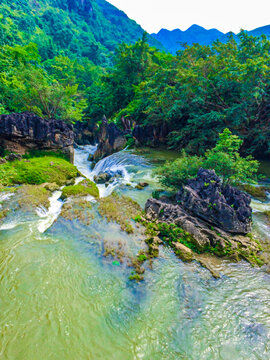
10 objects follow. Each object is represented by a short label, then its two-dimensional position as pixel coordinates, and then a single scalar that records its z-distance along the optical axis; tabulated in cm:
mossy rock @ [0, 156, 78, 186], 1395
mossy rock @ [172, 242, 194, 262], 736
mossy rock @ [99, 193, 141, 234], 965
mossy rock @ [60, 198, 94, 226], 995
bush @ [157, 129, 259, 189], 1016
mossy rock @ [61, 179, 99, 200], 1262
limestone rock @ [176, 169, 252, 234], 869
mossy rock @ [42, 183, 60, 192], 1332
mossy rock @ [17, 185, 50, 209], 1065
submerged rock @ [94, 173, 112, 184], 1798
